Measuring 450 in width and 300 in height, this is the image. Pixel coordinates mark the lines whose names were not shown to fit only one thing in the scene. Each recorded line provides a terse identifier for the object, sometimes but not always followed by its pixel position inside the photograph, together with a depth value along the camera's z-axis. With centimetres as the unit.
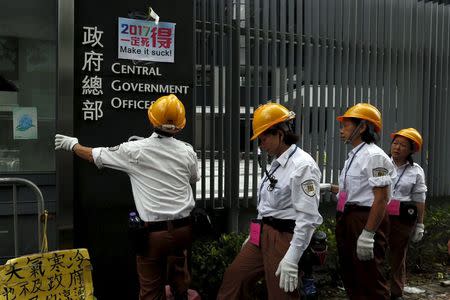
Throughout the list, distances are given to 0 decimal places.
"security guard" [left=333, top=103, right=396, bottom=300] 383
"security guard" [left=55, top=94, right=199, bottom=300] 353
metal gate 507
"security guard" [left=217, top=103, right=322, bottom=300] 314
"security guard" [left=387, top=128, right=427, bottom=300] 500
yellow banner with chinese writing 316
